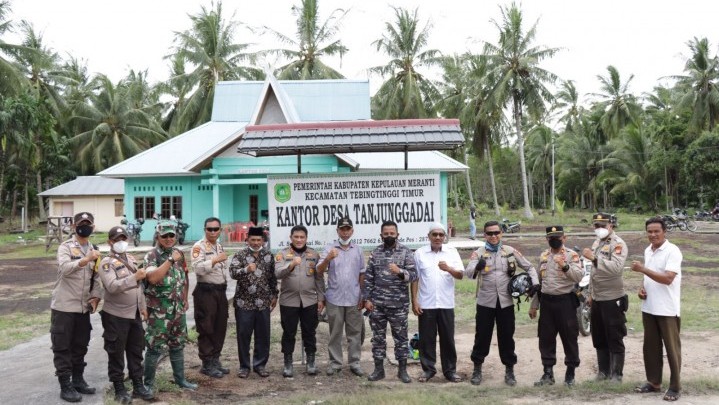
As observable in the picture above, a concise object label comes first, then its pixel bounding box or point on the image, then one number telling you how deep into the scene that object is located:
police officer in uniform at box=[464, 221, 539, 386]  5.77
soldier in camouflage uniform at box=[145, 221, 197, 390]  5.17
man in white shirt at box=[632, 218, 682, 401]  5.21
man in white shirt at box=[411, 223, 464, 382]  5.91
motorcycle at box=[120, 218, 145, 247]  20.52
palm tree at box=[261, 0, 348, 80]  31.73
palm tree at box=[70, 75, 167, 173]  33.97
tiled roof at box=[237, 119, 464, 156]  6.41
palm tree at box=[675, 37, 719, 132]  35.00
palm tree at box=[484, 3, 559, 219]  32.34
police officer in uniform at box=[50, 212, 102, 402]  4.99
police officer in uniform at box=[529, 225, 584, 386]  5.57
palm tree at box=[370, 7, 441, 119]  32.25
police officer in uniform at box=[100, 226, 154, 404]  4.92
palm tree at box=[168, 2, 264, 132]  31.30
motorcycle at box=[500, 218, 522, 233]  26.72
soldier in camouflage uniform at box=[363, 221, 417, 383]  5.86
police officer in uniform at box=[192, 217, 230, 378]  5.78
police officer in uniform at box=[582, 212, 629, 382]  5.56
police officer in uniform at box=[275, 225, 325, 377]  6.04
